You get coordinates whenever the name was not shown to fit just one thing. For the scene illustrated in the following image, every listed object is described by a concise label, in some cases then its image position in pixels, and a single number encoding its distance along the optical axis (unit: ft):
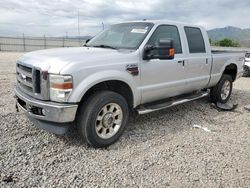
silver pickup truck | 8.20
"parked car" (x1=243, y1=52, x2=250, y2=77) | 31.18
